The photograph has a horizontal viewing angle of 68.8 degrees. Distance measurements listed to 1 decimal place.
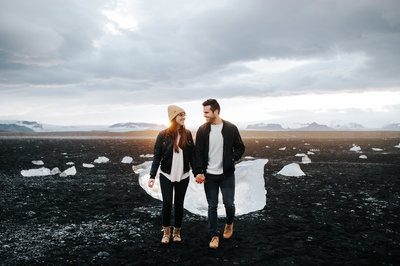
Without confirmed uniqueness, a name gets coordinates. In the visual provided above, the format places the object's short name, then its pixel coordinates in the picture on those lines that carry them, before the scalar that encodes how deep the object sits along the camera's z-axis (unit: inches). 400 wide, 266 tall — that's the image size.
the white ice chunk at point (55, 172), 552.4
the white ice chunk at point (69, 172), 530.8
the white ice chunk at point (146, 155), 956.1
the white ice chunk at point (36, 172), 532.4
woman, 201.5
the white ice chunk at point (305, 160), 750.6
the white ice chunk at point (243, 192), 303.4
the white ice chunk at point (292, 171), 539.8
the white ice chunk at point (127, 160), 779.4
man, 202.5
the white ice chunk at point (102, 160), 773.4
